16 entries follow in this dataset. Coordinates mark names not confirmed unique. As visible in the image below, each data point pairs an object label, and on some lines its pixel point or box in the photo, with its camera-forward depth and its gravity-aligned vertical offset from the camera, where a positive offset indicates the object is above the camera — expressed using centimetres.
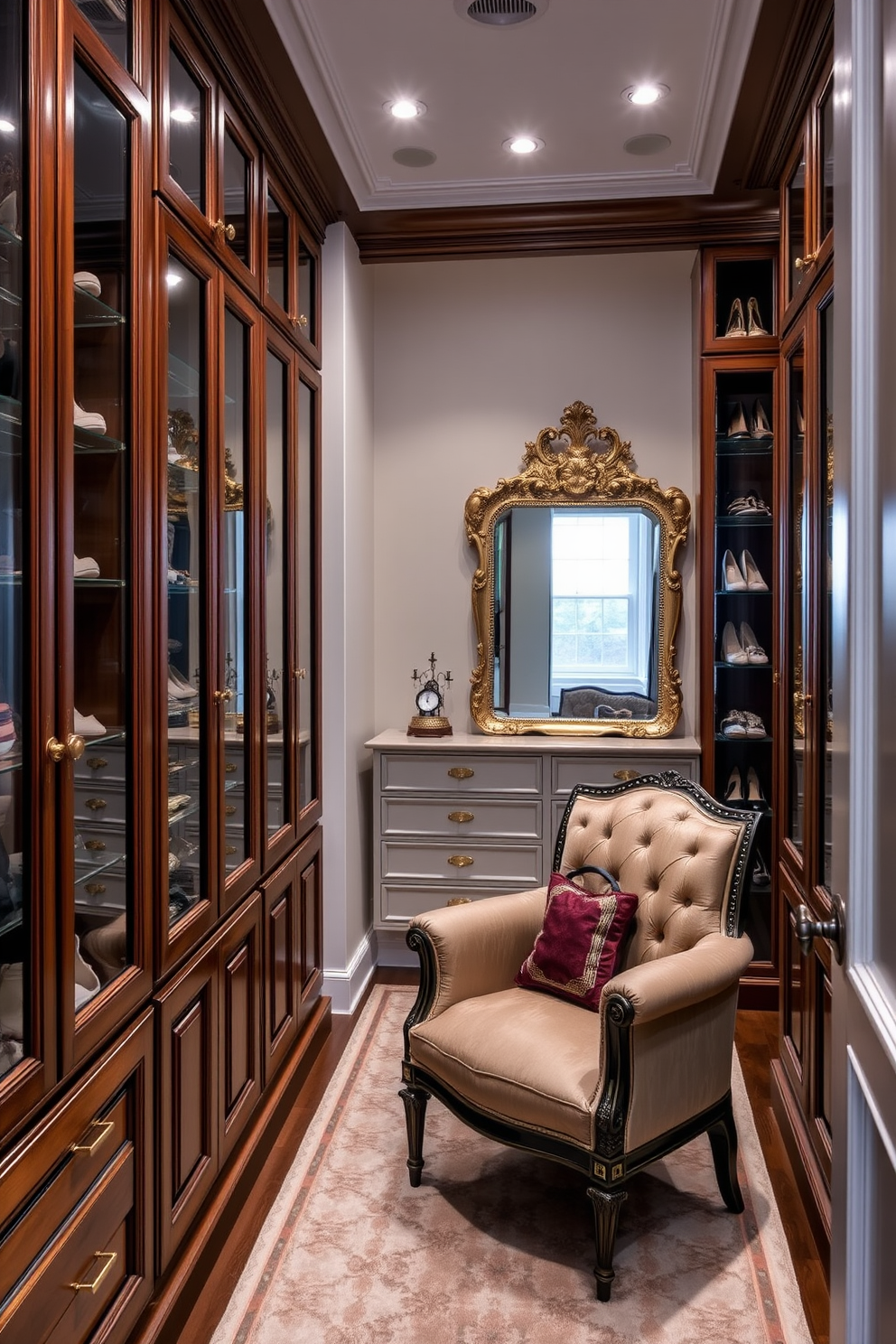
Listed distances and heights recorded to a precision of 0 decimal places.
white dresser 374 -55
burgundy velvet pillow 240 -68
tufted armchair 202 -81
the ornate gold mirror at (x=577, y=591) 402 +32
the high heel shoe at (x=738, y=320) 364 +128
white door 101 +0
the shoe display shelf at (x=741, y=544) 363 +47
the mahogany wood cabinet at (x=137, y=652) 136 +3
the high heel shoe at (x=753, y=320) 363 +128
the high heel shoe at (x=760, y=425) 365 +90
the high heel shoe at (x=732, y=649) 367 +7
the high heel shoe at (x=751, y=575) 366 +35
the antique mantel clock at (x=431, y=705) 396 -15
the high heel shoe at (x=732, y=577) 367 +34
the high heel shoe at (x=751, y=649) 366 +7
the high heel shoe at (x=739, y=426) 365 +90
